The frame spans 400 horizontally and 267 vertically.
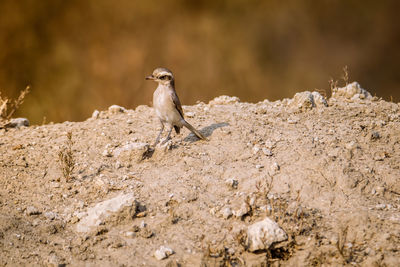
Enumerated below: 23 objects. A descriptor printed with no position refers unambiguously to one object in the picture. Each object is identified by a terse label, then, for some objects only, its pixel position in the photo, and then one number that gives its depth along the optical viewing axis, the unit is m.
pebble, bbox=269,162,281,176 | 8.78
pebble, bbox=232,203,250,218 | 7.35
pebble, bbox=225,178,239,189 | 8.33
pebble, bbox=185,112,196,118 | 12.37
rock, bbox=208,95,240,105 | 13.91
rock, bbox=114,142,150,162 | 9.53
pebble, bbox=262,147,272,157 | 9.52
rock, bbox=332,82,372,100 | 13.51
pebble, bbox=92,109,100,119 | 13.03
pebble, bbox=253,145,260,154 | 9.64
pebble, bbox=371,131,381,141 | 10.17
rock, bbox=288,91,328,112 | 12.20
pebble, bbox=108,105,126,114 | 13.27
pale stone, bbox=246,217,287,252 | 6.55
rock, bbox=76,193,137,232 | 7.30
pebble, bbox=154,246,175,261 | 6.46
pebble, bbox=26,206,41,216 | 7.76
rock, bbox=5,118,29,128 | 12.54
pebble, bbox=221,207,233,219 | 7.40
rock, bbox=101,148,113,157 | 9.89
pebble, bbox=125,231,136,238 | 6.99
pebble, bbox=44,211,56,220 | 7.66
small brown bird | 9.97
